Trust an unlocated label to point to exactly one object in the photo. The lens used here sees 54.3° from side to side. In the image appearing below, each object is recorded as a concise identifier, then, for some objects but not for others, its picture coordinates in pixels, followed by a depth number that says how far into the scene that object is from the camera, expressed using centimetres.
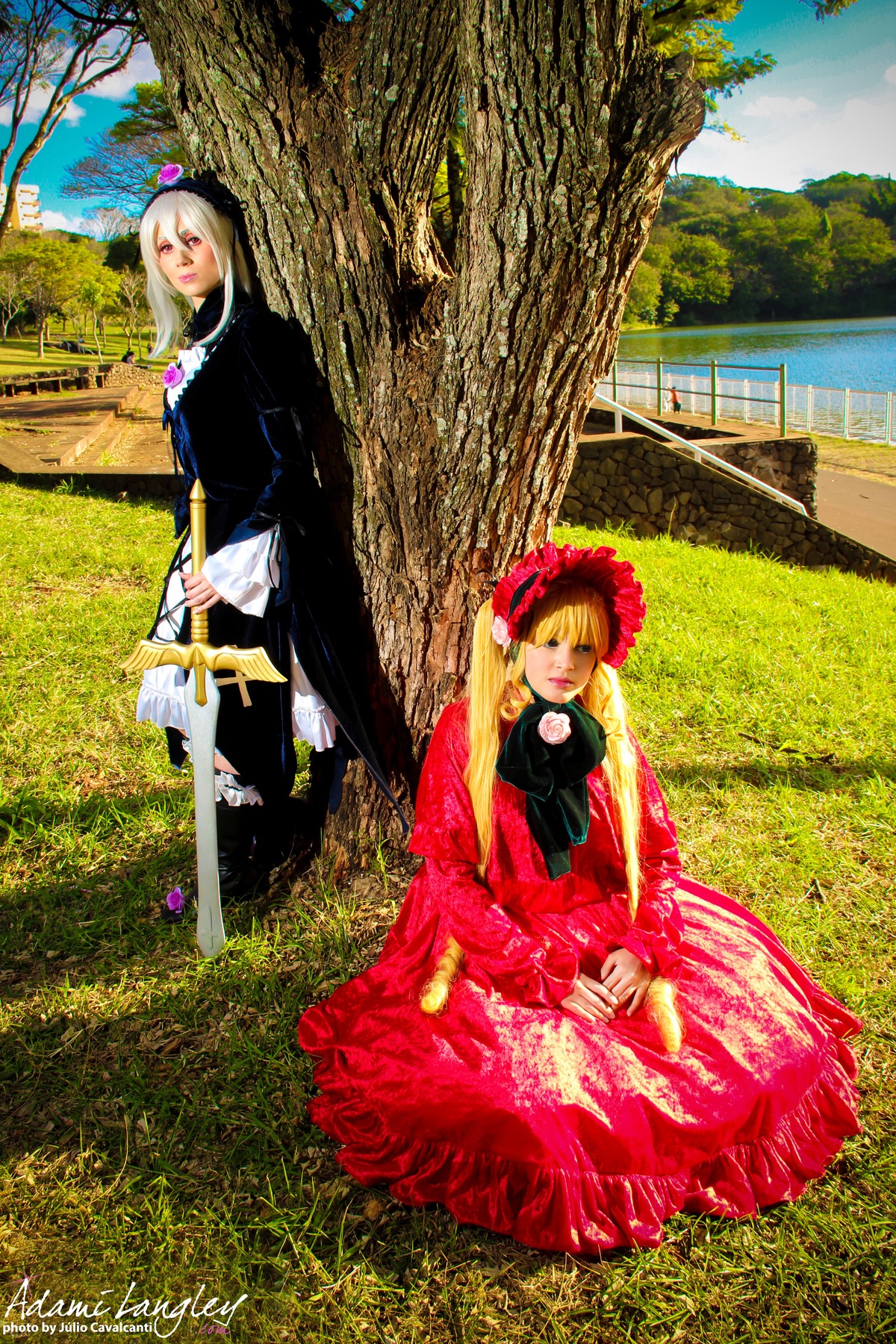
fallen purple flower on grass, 272
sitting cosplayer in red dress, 178
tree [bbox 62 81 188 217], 1605
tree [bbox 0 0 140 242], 1263
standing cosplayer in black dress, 219
